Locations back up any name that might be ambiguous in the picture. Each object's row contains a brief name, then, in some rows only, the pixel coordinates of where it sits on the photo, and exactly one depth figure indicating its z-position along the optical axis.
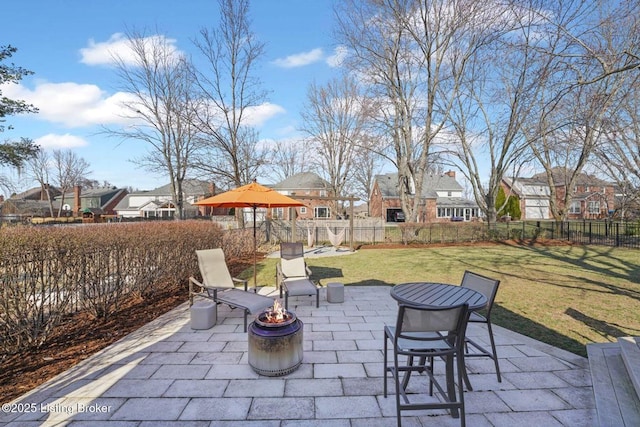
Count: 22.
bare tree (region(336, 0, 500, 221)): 13.98
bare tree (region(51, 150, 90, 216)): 43.34
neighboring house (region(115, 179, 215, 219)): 37.47
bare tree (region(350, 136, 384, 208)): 27.58
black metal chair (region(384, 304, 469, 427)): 2.22
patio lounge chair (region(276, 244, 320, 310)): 5.07
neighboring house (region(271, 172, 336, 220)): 34.94
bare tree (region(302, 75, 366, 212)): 23.48
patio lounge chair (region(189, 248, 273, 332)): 4.32
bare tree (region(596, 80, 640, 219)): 8.06
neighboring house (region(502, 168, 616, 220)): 36.03
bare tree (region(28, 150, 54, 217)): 41.34
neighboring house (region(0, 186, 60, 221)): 40.75
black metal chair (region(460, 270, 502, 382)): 2.99
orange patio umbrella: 5.41
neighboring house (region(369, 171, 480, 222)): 34.47
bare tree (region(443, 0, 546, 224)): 13.71
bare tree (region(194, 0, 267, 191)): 14.83
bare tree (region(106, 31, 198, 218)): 16.92
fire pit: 2.96
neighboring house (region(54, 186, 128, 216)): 41.13
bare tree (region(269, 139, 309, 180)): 33.93
